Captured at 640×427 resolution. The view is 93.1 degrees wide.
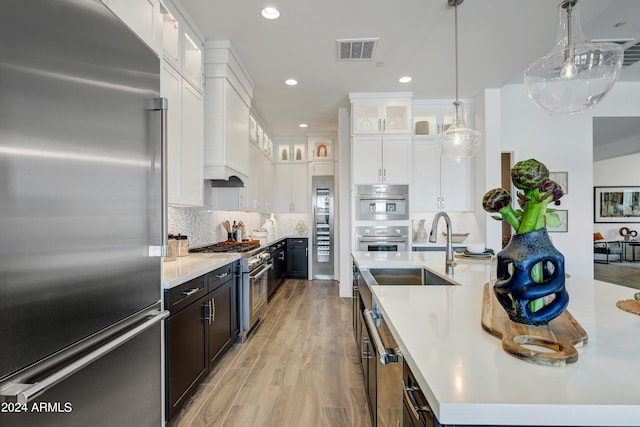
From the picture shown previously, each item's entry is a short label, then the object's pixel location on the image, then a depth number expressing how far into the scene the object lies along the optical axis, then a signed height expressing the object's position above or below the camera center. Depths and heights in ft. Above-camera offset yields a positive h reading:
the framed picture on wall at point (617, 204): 28.73 +0.99
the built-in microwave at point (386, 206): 14.64 +0.41
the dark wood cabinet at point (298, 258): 20.46 -2.95
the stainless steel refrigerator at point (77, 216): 2.65 -0.02
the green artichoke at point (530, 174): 2.70 +0.36
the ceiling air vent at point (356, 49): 9.95 +5.69
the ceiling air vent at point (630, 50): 10.59 +6.16
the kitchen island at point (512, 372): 1.81 -1.15
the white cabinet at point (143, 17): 4.37 +3.11
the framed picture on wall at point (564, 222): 14.44 -0.36
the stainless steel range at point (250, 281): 10.08 -2.39
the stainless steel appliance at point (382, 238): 14.51 -1.13
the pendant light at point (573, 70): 5.79 +2.88
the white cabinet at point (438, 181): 15.40 +1.72
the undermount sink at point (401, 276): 7.23 -1.50
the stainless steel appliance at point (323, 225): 20.17 -0.70
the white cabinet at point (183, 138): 7.59 +2.13
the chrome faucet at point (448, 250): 6.15 -0.73
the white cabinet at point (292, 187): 21.11 +1.92
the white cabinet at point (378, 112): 14.56 +4.97
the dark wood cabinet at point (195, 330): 5.67 -2.64
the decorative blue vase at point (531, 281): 2.60 -0.58
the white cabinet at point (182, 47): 7.80 +4.74
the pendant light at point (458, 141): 9.55 +2.35
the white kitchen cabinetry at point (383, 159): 14.66 +2.68
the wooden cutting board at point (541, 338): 2.30 -1.07
